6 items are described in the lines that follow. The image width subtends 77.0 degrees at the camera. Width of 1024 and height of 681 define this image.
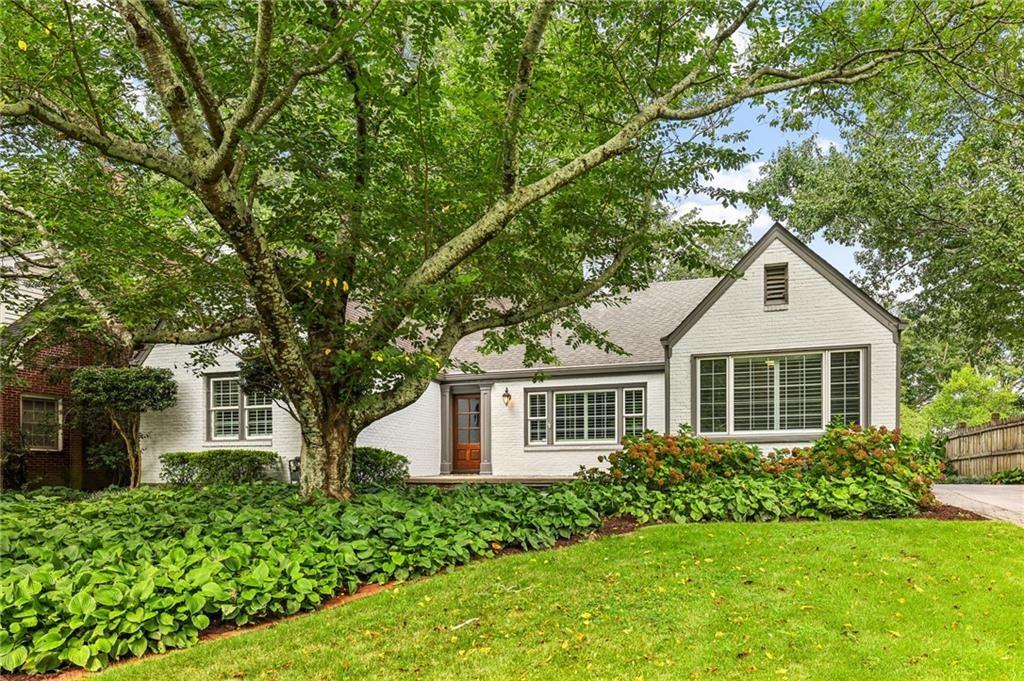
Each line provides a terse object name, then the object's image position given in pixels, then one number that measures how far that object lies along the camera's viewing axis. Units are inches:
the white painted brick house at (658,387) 480.1
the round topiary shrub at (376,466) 538.6
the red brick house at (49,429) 577.3
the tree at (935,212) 583.2
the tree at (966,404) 882.1
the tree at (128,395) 548.7
